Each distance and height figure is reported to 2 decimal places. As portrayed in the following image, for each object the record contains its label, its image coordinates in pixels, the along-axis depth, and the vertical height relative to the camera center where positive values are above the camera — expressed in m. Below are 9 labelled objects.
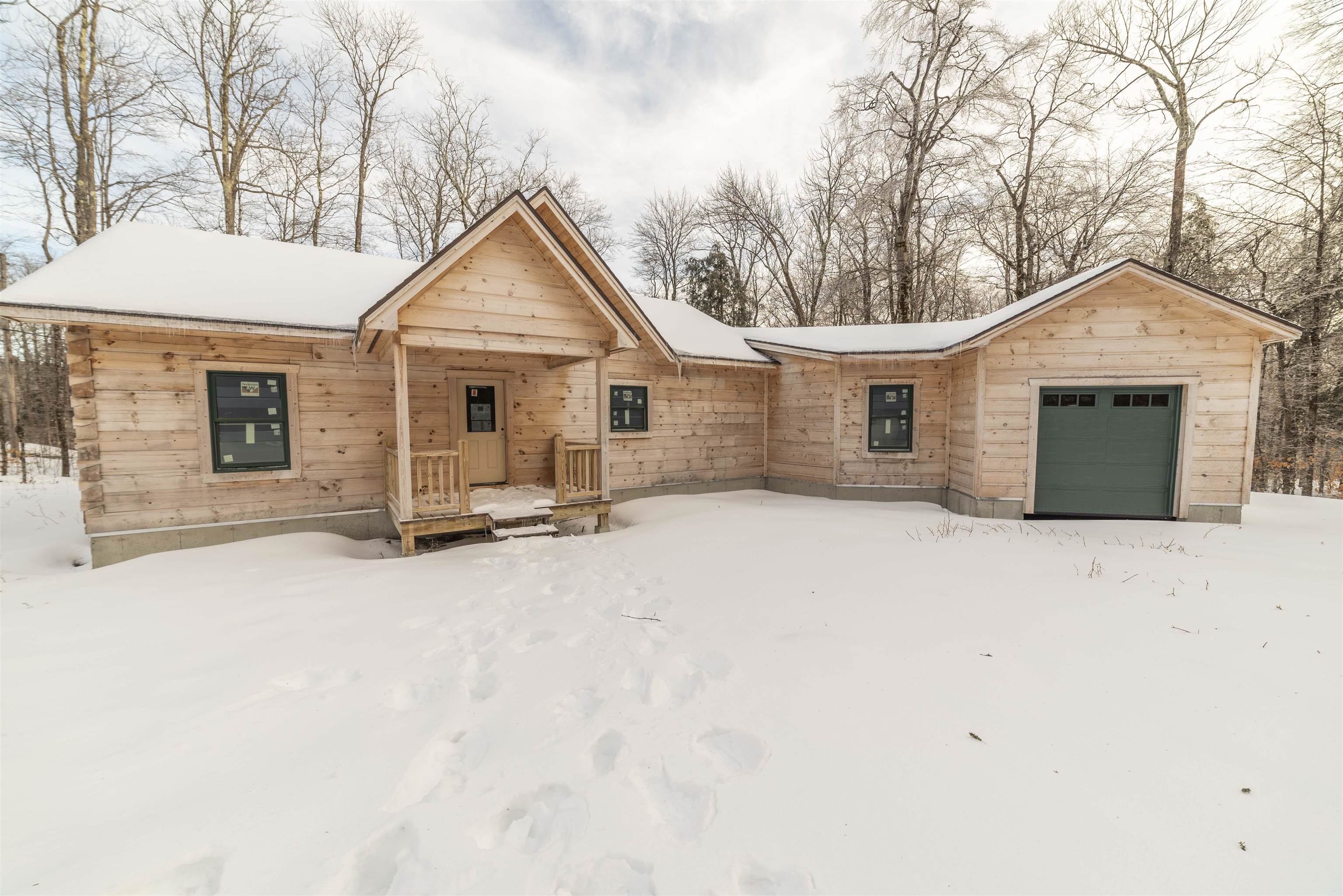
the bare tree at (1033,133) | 16.08 +9.51
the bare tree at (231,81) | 14.05 +9.74
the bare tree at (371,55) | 17.08 +12.55
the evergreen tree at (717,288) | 24.17 +6.23
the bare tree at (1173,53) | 14.00 +10.80
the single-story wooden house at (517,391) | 6.65 +0.44
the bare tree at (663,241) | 26.17 +9.21
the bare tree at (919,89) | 15.48 +10.67
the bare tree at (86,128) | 12.45 +7.45
